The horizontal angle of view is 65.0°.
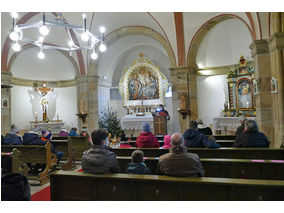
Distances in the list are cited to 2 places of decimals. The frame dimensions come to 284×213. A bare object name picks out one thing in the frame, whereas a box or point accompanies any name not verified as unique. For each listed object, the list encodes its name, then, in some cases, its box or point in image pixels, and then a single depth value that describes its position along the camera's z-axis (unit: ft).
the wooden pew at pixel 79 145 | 24.12
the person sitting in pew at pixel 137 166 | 9.56
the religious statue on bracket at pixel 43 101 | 44.01
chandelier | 16.97
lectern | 36.76
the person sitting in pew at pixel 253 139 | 13.66
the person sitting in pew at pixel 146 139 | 16.20
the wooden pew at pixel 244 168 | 10.98
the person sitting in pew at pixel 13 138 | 19.21
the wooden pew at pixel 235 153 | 13.32
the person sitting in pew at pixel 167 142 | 15.43
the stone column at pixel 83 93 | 41.12
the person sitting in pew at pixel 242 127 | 16.89
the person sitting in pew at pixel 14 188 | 7.39
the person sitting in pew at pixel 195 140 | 14.34
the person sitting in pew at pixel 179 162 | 8.64
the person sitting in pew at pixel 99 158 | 9.36
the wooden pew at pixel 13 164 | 13.92
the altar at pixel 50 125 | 40.75
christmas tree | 41.32
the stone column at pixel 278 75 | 21.34
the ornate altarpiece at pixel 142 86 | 44.11
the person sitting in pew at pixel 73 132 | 26.20
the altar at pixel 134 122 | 41.19
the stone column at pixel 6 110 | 34.83
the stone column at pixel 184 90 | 33.83
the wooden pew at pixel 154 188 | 7.57
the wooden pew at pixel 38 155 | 17.24
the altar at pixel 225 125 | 30.32
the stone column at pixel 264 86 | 23.36
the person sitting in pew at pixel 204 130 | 20.58
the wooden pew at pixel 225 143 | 18.61
